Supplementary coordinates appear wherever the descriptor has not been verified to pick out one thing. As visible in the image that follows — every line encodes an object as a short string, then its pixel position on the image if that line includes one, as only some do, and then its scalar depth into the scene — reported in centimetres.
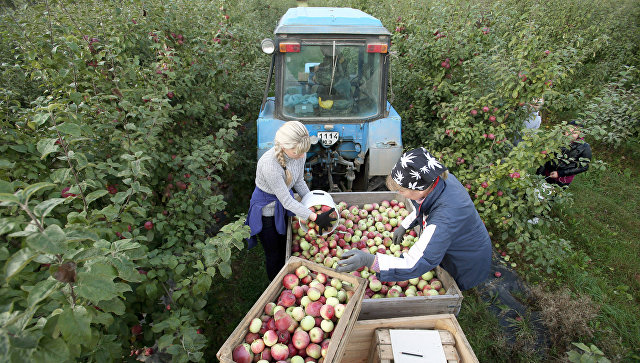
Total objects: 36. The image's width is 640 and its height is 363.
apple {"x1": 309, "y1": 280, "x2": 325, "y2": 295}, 212
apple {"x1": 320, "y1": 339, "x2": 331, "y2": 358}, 176
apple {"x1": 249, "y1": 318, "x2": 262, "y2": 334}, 185
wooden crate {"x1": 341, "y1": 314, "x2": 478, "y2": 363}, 204
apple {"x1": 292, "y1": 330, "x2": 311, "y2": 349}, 187
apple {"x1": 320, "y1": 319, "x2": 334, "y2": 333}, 192
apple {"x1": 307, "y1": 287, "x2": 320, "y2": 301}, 208
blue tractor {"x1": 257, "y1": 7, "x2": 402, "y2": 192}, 344
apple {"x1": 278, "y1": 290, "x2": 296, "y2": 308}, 203
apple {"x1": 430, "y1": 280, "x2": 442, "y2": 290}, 245
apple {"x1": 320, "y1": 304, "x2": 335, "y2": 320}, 195
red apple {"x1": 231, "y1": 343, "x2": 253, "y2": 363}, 170
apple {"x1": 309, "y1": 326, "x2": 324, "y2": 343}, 190
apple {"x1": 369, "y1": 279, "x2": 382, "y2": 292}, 248
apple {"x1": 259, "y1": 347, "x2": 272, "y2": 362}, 177
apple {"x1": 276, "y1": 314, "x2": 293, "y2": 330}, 187
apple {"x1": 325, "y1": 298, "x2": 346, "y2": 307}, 203
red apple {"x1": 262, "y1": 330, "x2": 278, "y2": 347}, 180
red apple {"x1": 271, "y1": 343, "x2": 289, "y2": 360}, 177
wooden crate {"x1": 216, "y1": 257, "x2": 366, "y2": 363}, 168
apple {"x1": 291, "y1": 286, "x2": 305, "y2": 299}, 210
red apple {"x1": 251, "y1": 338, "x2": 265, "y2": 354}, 176
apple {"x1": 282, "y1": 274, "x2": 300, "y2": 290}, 215
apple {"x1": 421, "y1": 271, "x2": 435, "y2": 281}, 256
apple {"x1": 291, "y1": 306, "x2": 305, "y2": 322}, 200
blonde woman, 243
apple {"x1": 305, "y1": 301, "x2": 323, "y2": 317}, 198
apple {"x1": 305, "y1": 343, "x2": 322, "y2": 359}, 184
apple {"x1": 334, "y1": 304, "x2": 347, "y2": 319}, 196
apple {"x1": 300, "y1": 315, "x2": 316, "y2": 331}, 195
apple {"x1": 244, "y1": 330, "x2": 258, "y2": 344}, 183
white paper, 197
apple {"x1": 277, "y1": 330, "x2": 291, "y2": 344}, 188
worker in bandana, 204
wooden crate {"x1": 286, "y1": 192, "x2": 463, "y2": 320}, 221
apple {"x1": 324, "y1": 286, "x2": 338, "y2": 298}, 211
